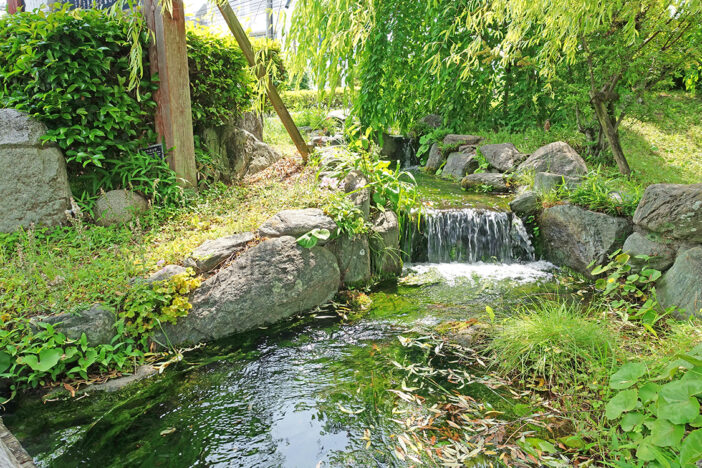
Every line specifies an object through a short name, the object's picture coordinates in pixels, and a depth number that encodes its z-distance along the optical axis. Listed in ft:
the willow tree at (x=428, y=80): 27.89
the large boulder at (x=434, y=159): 30.24
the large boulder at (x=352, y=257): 14.32
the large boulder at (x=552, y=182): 18.65
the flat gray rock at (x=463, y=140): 29.37
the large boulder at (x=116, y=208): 14.80
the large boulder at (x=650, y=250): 13.19
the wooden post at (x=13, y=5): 18.48
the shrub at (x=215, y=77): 17.92
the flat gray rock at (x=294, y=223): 13.30
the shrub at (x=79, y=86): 13.75
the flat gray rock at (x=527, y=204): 18.39
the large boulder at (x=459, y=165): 26.81
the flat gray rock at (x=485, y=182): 23.15
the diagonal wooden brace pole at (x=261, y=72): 16.78
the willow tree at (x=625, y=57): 18.61
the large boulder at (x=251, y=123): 21.75
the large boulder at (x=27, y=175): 13.20
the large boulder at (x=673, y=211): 12.34
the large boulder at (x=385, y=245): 15.51
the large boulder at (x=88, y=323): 9.50
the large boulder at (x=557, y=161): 20.24
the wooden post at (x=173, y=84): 15.49
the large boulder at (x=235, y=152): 19.65
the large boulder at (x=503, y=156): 24.62
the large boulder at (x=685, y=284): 11.31
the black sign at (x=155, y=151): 16.06
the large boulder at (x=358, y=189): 15.42
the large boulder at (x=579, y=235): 15.49
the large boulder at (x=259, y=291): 11.41
